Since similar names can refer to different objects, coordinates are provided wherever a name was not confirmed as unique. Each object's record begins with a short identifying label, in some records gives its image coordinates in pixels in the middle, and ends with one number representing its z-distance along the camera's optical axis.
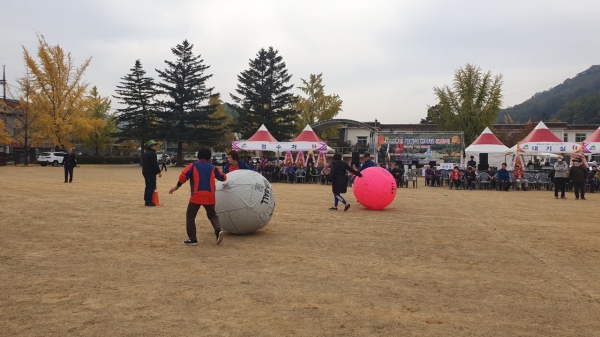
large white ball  8.70
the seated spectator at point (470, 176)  24.48
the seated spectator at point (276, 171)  28.78
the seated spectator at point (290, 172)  28.17
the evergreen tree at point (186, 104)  53.78
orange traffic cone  13.97
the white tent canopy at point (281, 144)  30.02
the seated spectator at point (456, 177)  24.39
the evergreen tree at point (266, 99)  55.72
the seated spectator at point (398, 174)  24.74
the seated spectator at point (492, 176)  24.48
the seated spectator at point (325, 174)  26.72
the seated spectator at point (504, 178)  23.98
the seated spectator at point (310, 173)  27.81
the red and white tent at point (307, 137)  31.30
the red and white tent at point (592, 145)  25.39
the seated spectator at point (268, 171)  28.84
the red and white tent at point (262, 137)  31.80
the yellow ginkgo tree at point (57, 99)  46.00
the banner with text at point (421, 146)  33.09
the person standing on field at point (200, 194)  8.14
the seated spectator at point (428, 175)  26.94
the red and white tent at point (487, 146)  27.75
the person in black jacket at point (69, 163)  22.87
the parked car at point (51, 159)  47.22
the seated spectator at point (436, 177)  26.65
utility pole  48.31
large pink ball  13.52
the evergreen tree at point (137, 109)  52.69
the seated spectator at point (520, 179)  24.48
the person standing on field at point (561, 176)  19.41
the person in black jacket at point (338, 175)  13.36
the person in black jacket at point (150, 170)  13.67
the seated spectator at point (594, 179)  23.59
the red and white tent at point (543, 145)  25.95
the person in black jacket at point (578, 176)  18.83
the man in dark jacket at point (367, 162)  15.14
